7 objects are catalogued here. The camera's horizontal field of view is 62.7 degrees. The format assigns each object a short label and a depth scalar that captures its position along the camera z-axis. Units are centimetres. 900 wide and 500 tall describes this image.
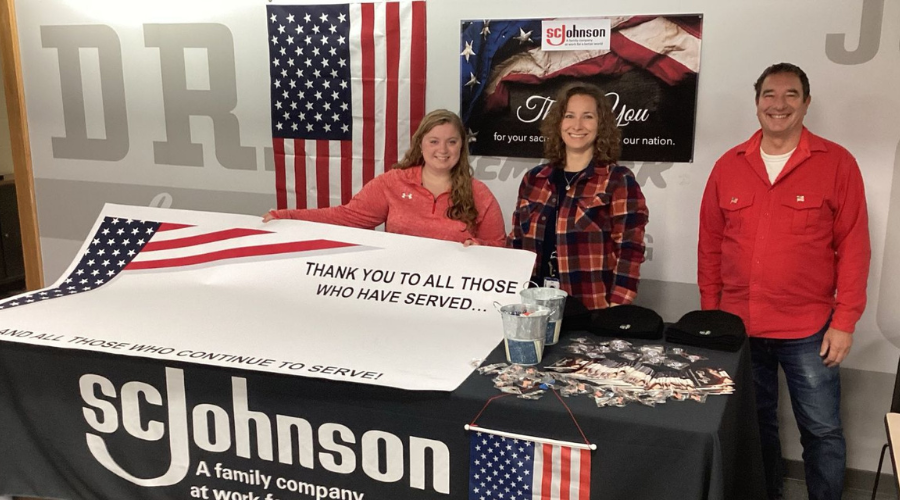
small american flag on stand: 168
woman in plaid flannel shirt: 235
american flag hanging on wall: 328
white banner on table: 204
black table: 163
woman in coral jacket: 259
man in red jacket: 228
